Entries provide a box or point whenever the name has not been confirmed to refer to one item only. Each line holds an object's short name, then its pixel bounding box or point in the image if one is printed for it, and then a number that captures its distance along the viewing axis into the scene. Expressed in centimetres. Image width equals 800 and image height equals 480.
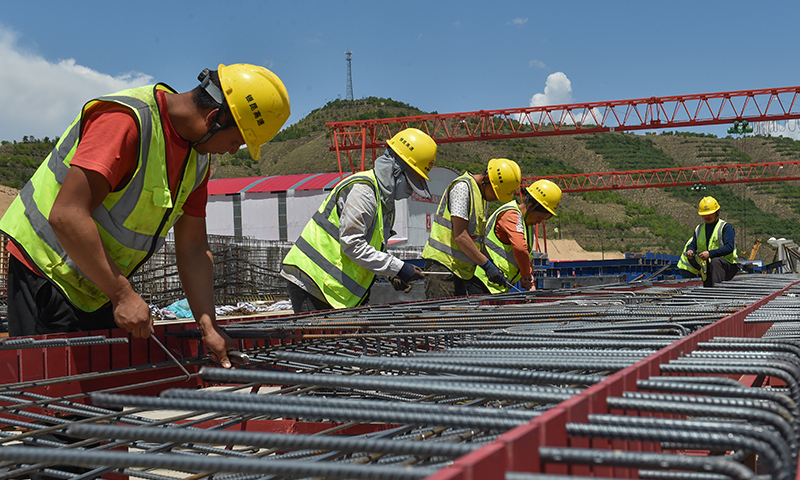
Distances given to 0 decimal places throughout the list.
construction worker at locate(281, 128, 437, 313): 427
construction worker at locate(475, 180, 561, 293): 656
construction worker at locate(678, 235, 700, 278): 988
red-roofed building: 2992
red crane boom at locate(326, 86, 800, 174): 3578
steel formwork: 90
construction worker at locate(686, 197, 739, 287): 820
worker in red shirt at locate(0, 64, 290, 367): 223
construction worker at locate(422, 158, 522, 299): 595
